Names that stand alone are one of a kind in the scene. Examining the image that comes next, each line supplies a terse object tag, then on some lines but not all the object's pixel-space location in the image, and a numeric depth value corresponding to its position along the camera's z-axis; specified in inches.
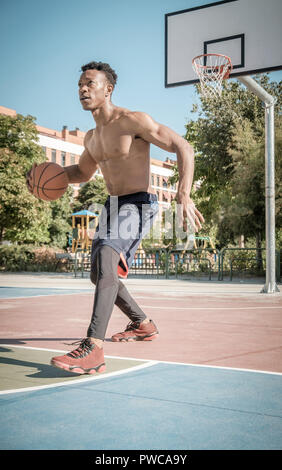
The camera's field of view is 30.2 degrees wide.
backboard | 447.8
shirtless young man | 161.2
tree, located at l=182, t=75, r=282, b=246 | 866.1
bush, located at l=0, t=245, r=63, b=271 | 1165.7
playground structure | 1384.8
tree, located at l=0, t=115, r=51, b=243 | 1143.0
